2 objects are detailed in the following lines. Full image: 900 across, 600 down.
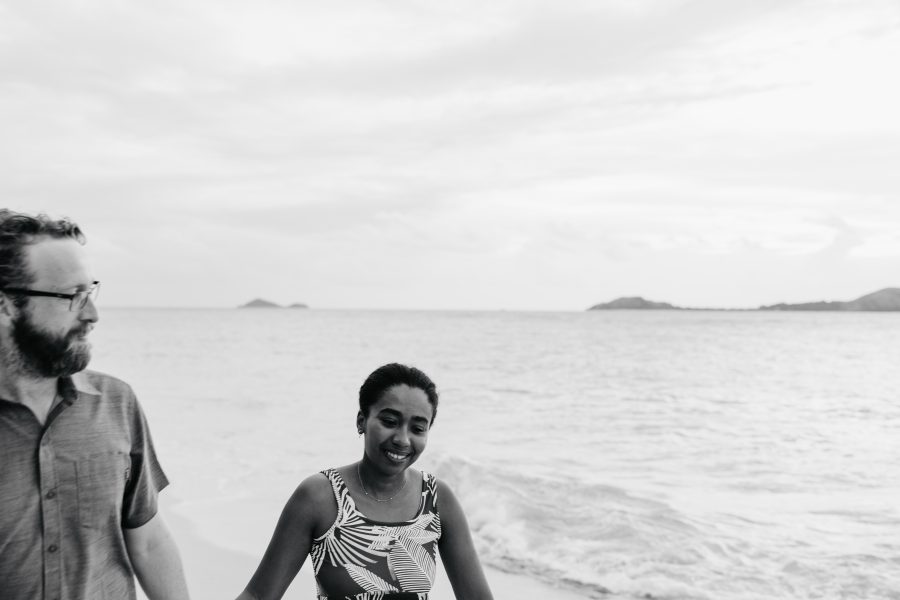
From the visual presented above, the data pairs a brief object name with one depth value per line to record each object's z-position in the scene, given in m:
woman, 2.96
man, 2.20
